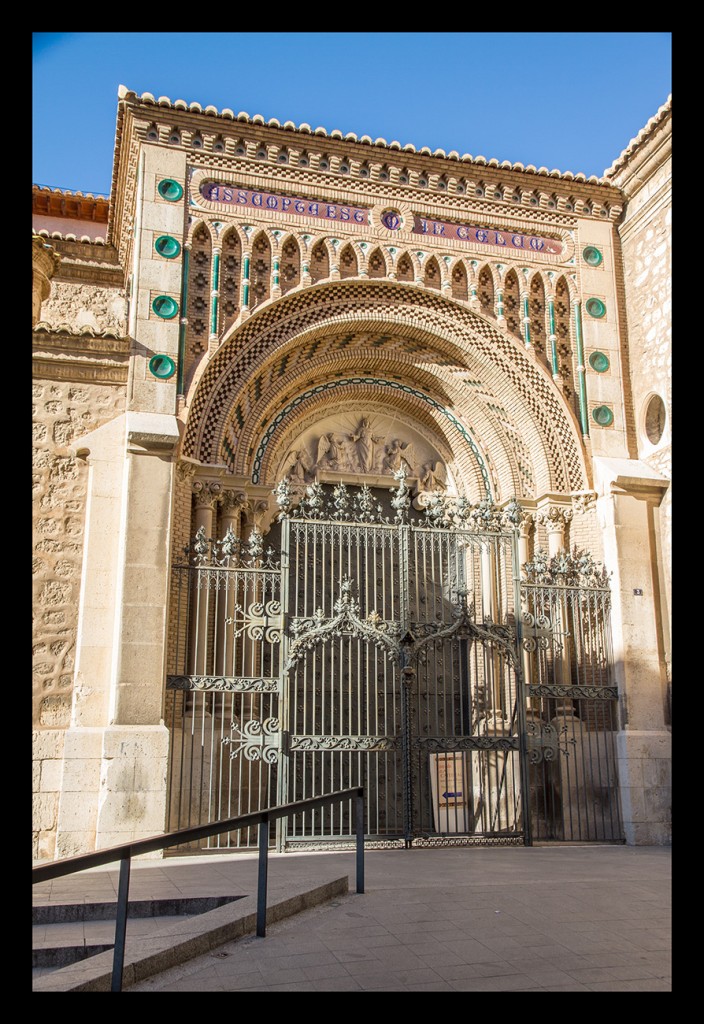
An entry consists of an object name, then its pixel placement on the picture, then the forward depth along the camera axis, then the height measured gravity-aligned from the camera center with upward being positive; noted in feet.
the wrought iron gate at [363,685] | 31.53 +1.55
